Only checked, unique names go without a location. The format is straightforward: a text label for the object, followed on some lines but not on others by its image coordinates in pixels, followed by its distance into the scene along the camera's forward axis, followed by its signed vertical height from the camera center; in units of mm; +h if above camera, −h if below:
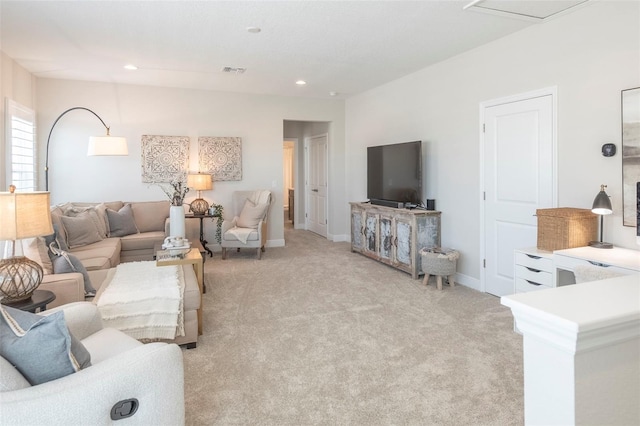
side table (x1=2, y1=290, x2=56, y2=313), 2266 -562
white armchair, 1203 -608
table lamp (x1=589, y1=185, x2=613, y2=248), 2879 -51
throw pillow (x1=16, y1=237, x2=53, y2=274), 2918 -352
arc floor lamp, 4949 +705
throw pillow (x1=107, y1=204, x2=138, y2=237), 5242 -256
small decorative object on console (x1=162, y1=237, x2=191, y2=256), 3559 -383
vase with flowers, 4008 -162
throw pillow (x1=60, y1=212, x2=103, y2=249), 4340 -289
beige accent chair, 5957 -313
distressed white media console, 4871 -432
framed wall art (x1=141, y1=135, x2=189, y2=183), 6105 +695
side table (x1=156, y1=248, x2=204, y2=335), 3402 -488
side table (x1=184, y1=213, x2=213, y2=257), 5859 -210
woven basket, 3061 -223
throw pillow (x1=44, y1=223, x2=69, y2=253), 3155 -300
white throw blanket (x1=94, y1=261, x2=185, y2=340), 2621 -689
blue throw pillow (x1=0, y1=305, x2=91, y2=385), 1340 -485
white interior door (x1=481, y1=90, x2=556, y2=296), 3662 +220
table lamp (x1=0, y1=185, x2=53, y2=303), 2219 -146
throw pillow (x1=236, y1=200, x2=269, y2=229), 6137 -200
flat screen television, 5059 +379
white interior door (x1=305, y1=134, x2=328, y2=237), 7969 +373
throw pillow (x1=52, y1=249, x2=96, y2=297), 2979 -463
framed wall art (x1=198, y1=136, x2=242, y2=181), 6422 +731
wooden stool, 4441 -899
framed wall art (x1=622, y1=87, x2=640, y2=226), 2904 +337
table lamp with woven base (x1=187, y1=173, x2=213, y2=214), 5973 +246
